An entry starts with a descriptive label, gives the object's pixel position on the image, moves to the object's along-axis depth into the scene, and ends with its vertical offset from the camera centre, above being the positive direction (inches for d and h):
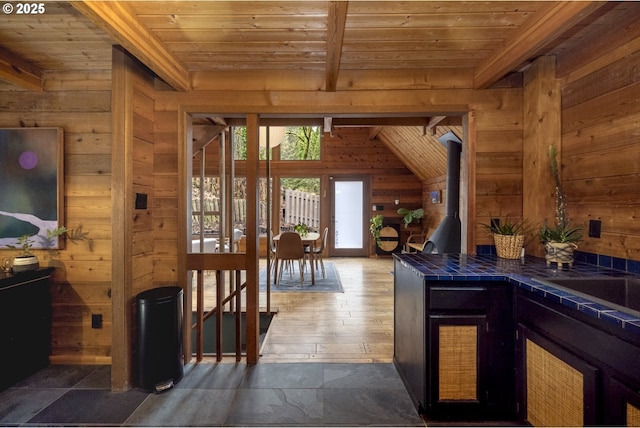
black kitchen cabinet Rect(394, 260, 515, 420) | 64.2 -29.8
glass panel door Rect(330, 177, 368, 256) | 296.8 -2.1
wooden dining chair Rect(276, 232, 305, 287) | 181.0 -20.7
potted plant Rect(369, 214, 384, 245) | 284.8 -12.7
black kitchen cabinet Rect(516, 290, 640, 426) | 39.8 -24.4
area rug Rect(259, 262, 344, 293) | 178.4 -46.3
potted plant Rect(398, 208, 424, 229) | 275.1 -1.7
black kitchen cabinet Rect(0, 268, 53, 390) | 78.6 -32.1
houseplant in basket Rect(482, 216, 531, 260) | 79.9 -6.6
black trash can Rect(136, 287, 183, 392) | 77.7 -35.0
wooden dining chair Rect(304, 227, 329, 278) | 198.3 -26.4
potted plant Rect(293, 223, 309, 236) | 217.6 -12.2
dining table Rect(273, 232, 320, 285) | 191.2 -21.1
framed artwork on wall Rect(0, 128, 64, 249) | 89.9 +9.1
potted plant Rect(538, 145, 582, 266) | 69.9 -4.9
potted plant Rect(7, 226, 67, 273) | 84.6 -12.3
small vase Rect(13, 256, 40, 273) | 84.1 -15.1
